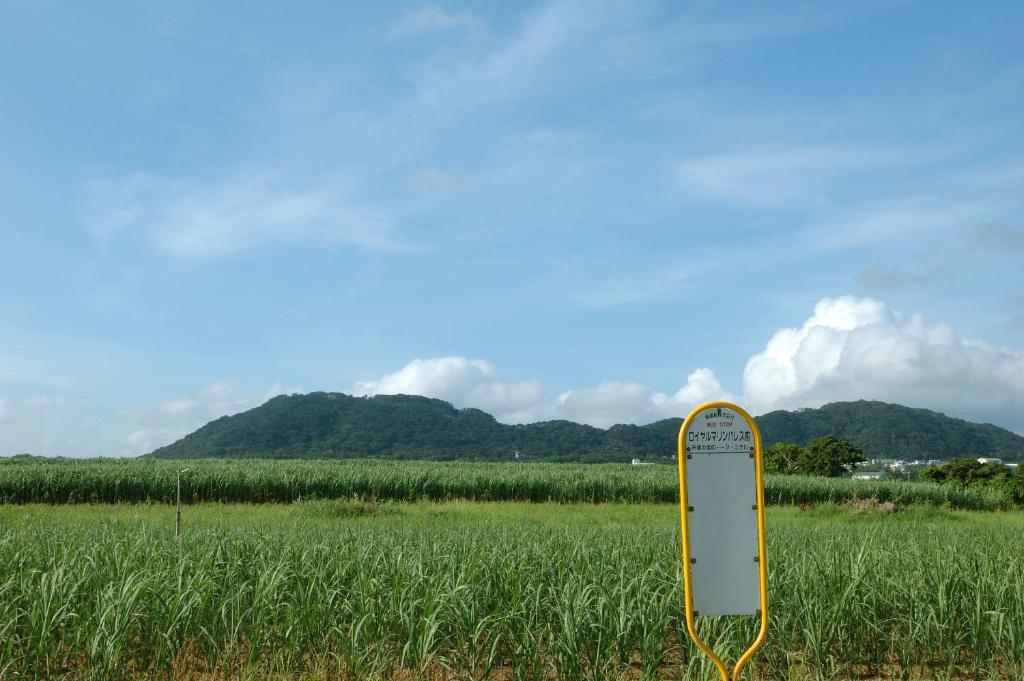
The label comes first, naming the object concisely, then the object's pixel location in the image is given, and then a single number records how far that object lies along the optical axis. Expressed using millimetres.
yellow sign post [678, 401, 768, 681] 4270
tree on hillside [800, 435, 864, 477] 52156
